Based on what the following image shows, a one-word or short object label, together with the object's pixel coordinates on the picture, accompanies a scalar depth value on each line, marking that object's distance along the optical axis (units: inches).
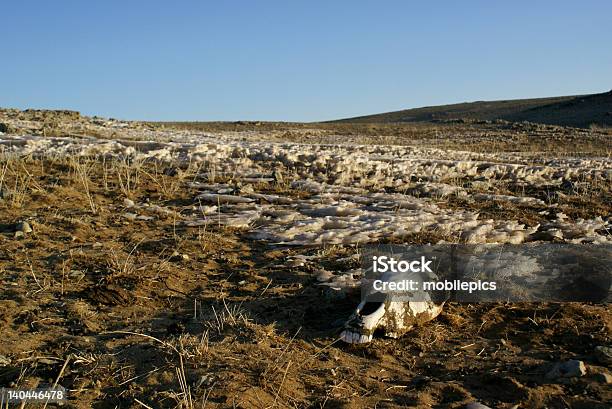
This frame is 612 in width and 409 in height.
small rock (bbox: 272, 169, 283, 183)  323.3
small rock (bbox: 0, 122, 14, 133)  494.3
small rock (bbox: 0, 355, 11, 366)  118.2
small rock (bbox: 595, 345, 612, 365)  130.5
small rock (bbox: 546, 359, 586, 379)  124.2
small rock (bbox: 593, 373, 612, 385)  122.0
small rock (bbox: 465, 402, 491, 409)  112.3
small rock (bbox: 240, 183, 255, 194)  292.5
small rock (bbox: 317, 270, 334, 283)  177.3
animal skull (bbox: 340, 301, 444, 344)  139.9
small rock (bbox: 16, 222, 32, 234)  199.3
